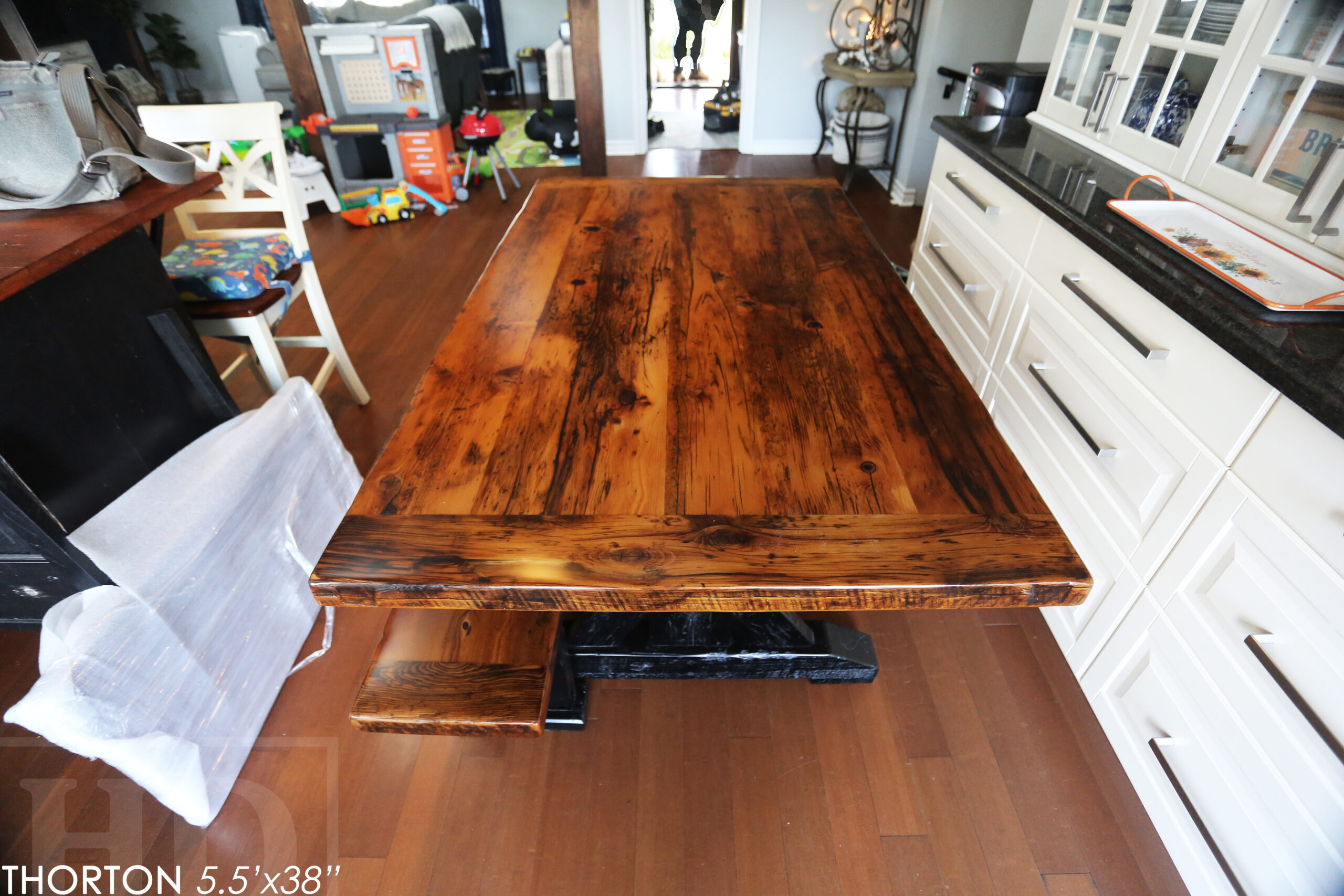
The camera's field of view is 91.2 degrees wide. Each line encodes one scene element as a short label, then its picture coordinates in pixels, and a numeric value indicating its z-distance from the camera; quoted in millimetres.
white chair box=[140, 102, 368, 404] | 1766
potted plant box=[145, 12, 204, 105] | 6039
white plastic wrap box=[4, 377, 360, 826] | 1057
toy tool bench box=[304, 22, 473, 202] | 3764
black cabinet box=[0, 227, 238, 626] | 1163
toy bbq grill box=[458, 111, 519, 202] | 4043
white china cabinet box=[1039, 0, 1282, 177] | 1425
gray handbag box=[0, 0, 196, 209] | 1213
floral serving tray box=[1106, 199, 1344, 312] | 1070
